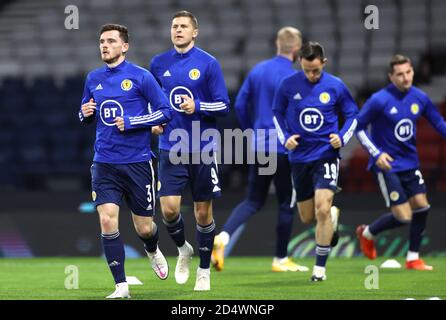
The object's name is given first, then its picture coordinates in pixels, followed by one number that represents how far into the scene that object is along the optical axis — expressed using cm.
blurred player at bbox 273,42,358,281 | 1695
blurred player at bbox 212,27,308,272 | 1970
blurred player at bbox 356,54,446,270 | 1967
